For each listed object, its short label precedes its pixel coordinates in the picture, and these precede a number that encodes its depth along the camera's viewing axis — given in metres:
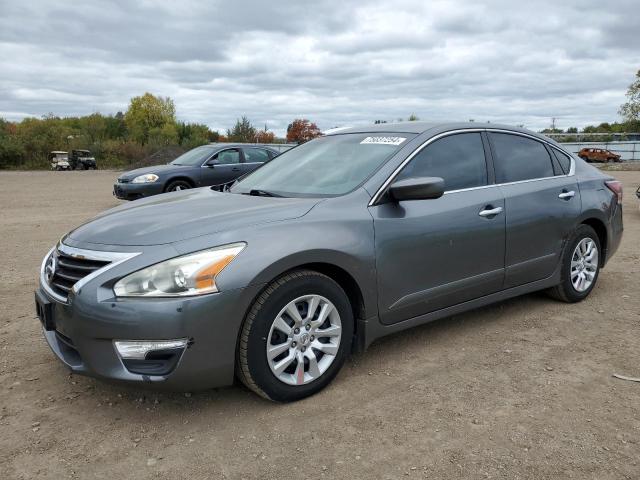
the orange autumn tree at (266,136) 82.45
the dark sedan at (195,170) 12.22
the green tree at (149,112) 85.25
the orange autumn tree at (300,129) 84.19
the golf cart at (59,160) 42.62
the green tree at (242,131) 61.88
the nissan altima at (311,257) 2.82
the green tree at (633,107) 54.84
